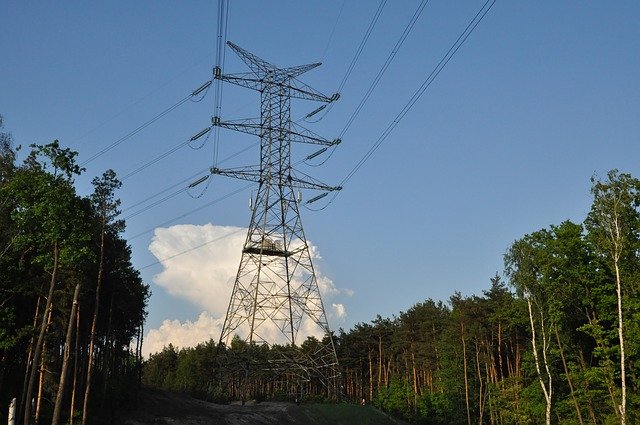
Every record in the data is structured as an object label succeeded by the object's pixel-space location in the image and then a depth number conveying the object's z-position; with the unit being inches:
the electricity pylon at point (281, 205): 1780.3
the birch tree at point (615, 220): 1241.4
